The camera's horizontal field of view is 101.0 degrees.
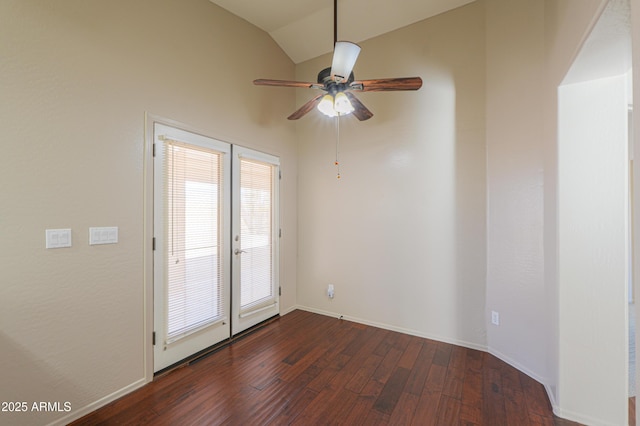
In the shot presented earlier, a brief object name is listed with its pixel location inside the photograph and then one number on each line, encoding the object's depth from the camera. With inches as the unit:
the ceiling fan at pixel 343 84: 72.9
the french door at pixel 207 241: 91.0
